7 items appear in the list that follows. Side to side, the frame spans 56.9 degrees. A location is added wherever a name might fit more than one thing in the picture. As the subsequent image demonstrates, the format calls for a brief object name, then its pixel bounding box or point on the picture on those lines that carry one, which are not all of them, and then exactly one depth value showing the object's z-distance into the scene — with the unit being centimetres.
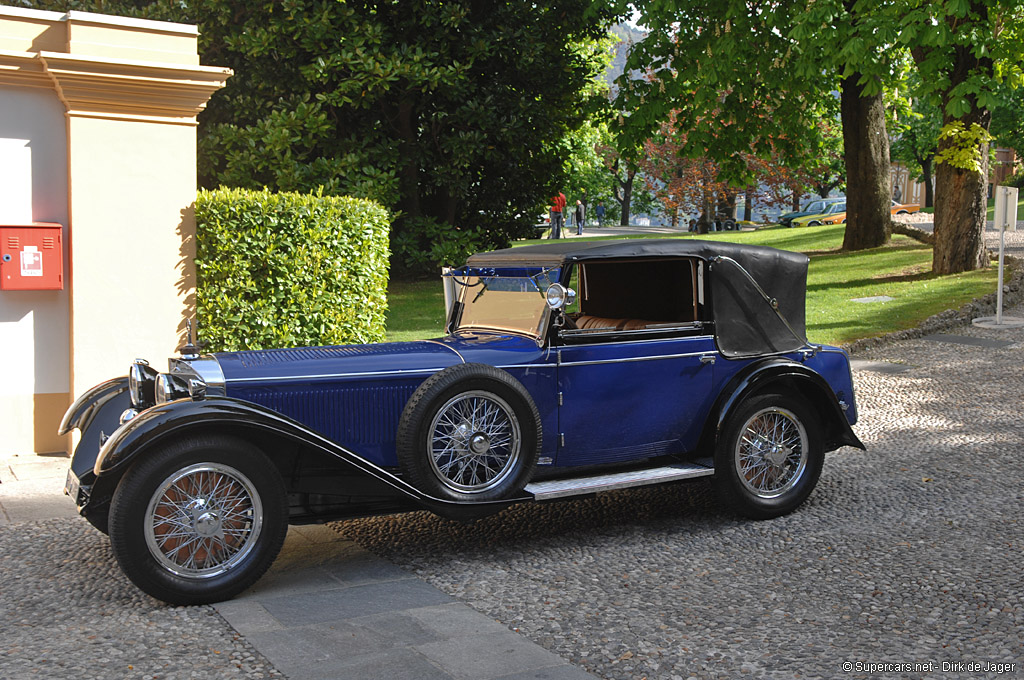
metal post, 1317
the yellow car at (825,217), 3884
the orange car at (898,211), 3816
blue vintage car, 449
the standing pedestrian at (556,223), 3916
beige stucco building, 717
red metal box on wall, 702
